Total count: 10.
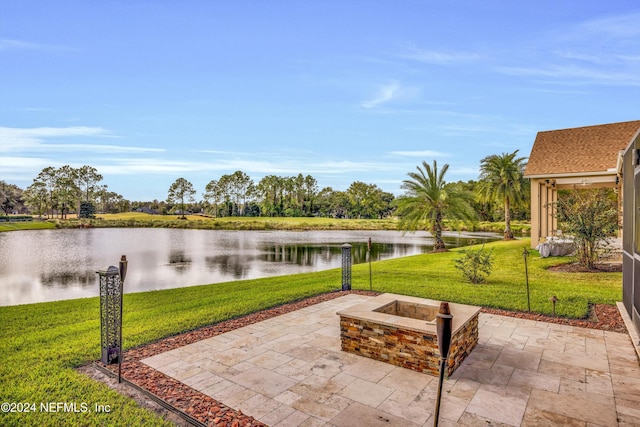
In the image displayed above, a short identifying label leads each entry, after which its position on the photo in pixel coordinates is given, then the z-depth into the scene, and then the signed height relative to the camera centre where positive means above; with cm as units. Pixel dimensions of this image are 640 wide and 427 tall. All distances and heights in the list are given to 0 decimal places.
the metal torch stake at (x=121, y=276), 385 -70
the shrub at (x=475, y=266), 942 -144
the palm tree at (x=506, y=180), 2153 +213
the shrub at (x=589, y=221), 987 -24
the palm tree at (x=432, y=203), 1953 +61
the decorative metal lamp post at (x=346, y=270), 859 -142
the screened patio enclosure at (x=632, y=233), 500 -32
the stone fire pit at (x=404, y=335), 395 -149
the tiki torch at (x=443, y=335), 200 -71
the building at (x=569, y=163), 1430 +212
